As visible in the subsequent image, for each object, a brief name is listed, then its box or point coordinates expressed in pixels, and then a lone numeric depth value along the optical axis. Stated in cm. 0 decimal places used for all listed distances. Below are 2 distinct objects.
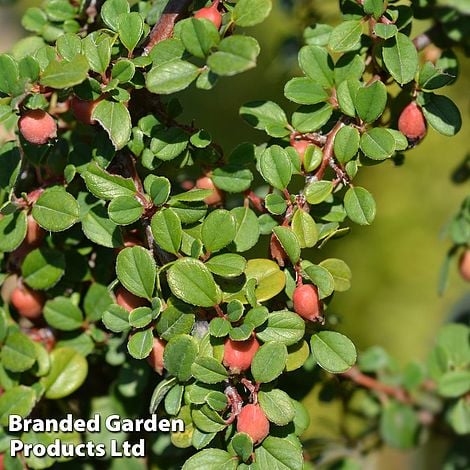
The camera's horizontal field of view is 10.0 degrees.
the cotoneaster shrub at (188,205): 58
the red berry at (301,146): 60
